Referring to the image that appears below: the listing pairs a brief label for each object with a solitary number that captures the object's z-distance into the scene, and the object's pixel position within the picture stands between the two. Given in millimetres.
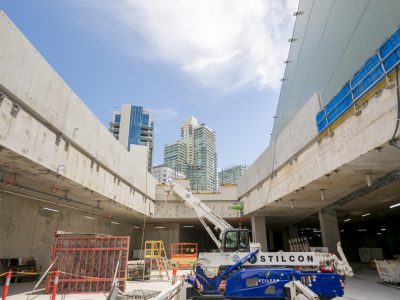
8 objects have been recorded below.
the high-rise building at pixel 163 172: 119125
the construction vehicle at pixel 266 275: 8797
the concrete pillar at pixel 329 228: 19906
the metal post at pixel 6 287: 8214
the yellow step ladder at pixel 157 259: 18159
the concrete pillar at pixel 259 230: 26016
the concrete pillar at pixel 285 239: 40094
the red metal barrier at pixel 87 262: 12586
